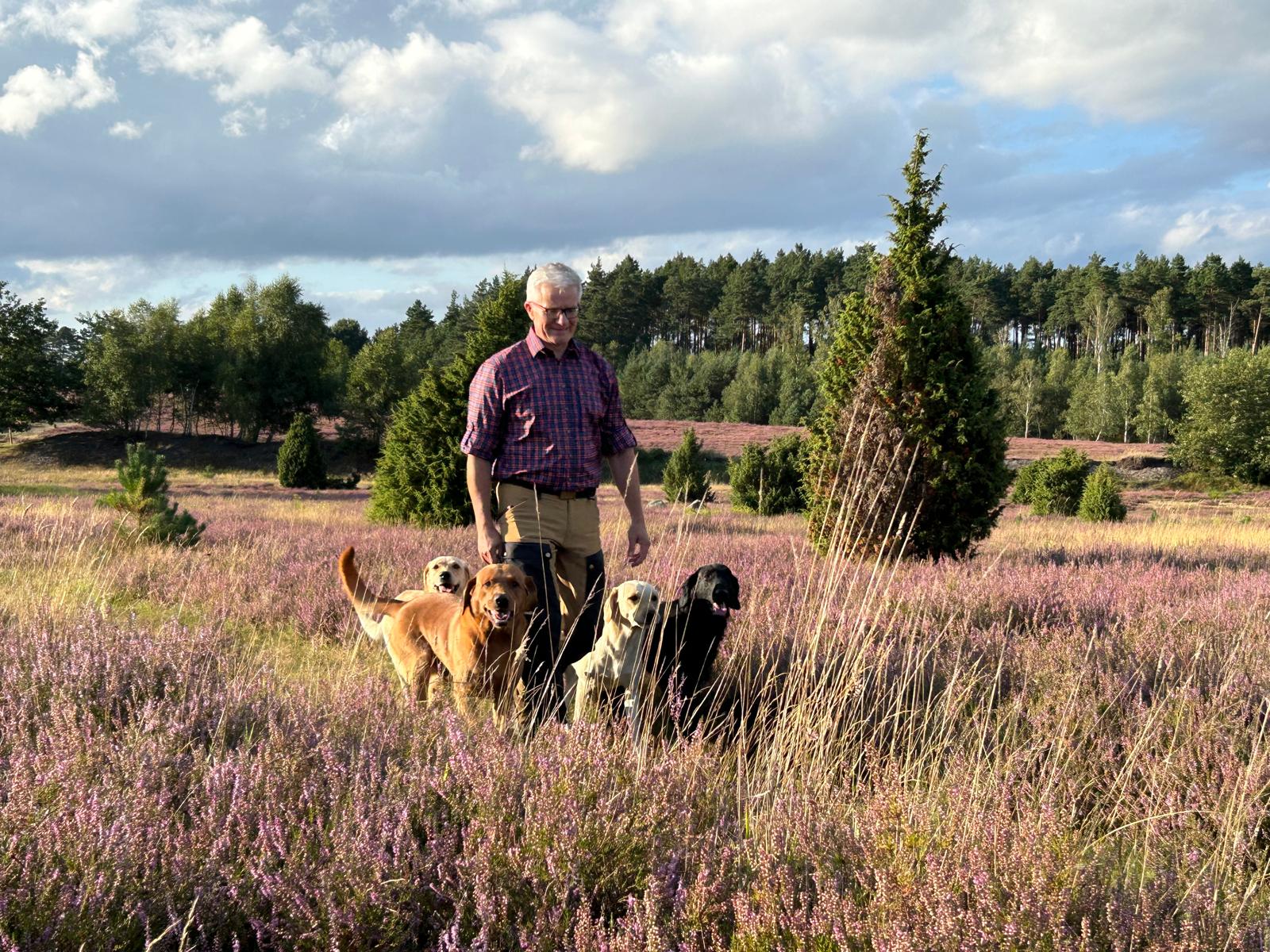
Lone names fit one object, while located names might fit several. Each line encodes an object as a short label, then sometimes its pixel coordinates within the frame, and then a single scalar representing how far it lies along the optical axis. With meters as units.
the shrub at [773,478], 21.17
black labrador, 4.20
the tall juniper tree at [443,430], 12.59
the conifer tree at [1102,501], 19.19
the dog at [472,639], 3.62
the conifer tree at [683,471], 24.03
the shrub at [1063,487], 22.72
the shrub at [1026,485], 26.25
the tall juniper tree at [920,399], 8.67
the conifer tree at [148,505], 9.38
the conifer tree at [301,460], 32.50
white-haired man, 3.85
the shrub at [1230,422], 41.53
